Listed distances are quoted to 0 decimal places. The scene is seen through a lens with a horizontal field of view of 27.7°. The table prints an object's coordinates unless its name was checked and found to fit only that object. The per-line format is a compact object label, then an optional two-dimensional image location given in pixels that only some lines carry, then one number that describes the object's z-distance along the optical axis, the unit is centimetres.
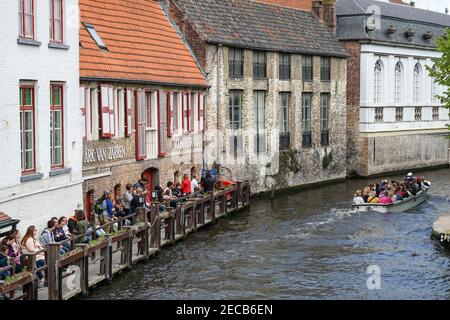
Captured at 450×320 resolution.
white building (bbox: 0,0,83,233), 1867
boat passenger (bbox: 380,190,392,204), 3025
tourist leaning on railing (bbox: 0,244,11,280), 1517
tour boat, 3002
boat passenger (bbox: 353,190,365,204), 3027
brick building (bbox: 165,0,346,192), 3319
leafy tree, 2702
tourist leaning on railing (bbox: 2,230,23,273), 1619
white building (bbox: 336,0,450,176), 4325
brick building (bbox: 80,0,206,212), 2444
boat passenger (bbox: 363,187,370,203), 3072
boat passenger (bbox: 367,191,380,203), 3044
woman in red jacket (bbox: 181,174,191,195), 2788
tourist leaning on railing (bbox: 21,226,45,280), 1678
